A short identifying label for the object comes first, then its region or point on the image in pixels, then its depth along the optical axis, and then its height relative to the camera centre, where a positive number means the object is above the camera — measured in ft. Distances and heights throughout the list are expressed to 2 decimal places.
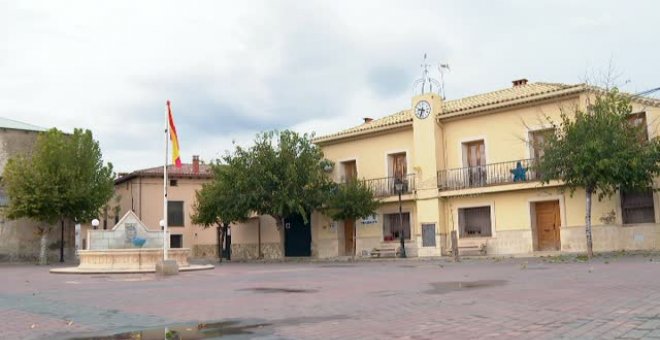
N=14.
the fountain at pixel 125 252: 72.43 -1.65
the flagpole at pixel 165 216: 62.88 +1.98
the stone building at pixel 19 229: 115.44 +2.07
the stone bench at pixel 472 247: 91.66 -2.68
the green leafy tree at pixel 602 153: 69.67 +7.89
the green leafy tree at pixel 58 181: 104.99 +9.82
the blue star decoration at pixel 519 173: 88.94 +7.42
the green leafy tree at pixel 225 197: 104.42 +6.16
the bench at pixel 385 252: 99.87 -3.30
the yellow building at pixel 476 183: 82.48 +6.67
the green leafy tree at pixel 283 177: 102.37 +8.94
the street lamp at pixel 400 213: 94.99 +2.53
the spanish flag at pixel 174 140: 66.33 +9.89
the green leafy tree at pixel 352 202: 99.55 +4.65
